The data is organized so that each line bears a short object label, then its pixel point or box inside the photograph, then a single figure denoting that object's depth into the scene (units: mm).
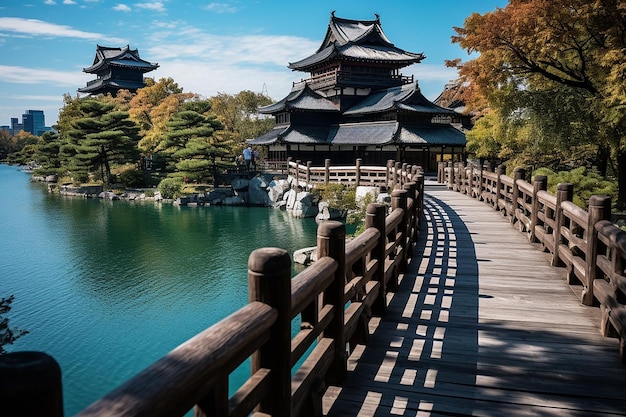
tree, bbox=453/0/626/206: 11469
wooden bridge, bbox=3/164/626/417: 1821
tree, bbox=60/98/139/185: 36406
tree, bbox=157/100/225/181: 34125
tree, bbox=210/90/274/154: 45781
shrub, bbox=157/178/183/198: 34219
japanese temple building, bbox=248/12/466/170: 33469
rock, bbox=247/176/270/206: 33094
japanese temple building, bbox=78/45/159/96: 58812
